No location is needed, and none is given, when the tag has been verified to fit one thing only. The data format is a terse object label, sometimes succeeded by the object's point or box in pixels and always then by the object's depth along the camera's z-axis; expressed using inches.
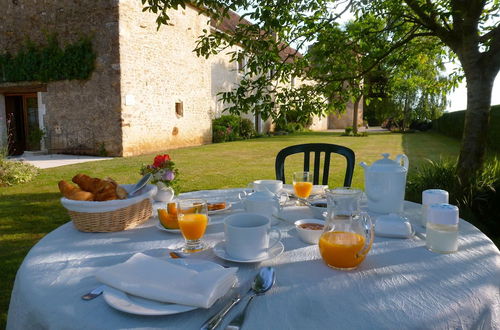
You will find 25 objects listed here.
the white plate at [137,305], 33.1
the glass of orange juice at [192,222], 51.3
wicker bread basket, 55.4
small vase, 78.5
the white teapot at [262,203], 60.4
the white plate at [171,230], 58.1
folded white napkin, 34.3
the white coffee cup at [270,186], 76.1
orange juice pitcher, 43.6
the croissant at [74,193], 58.6
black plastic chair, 113.2
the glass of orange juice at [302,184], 79.2
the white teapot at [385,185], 63.8
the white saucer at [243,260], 44.8
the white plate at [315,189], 85.4
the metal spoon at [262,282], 37.2
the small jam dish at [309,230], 52.6
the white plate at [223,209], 69.6
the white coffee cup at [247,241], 45.1
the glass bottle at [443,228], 48.4
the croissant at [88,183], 62.1
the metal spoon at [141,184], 65.7
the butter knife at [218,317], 31.3
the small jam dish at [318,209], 64.2
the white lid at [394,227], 55.0
